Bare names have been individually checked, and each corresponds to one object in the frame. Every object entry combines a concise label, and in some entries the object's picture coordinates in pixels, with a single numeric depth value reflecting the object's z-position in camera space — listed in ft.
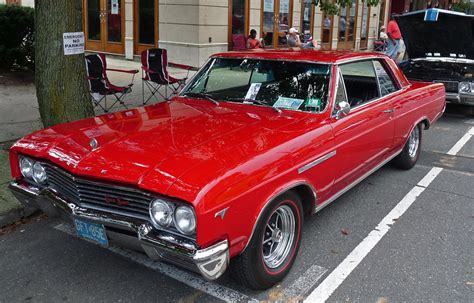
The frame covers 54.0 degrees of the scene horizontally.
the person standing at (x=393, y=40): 50.44
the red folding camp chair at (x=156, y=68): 30.05
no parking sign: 17.57
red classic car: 8.97
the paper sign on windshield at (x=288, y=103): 13.41
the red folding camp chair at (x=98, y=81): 25.64
